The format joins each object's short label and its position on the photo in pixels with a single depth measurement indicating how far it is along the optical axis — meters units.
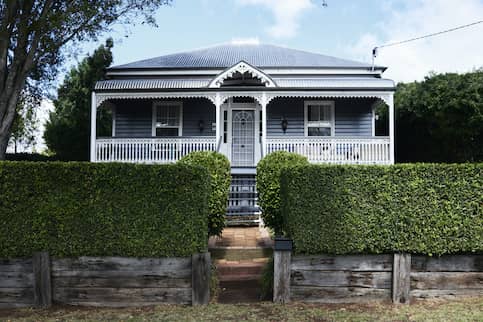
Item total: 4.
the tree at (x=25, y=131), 23.68
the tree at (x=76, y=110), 18.50
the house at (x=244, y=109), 12.29
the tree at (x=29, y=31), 7.62
